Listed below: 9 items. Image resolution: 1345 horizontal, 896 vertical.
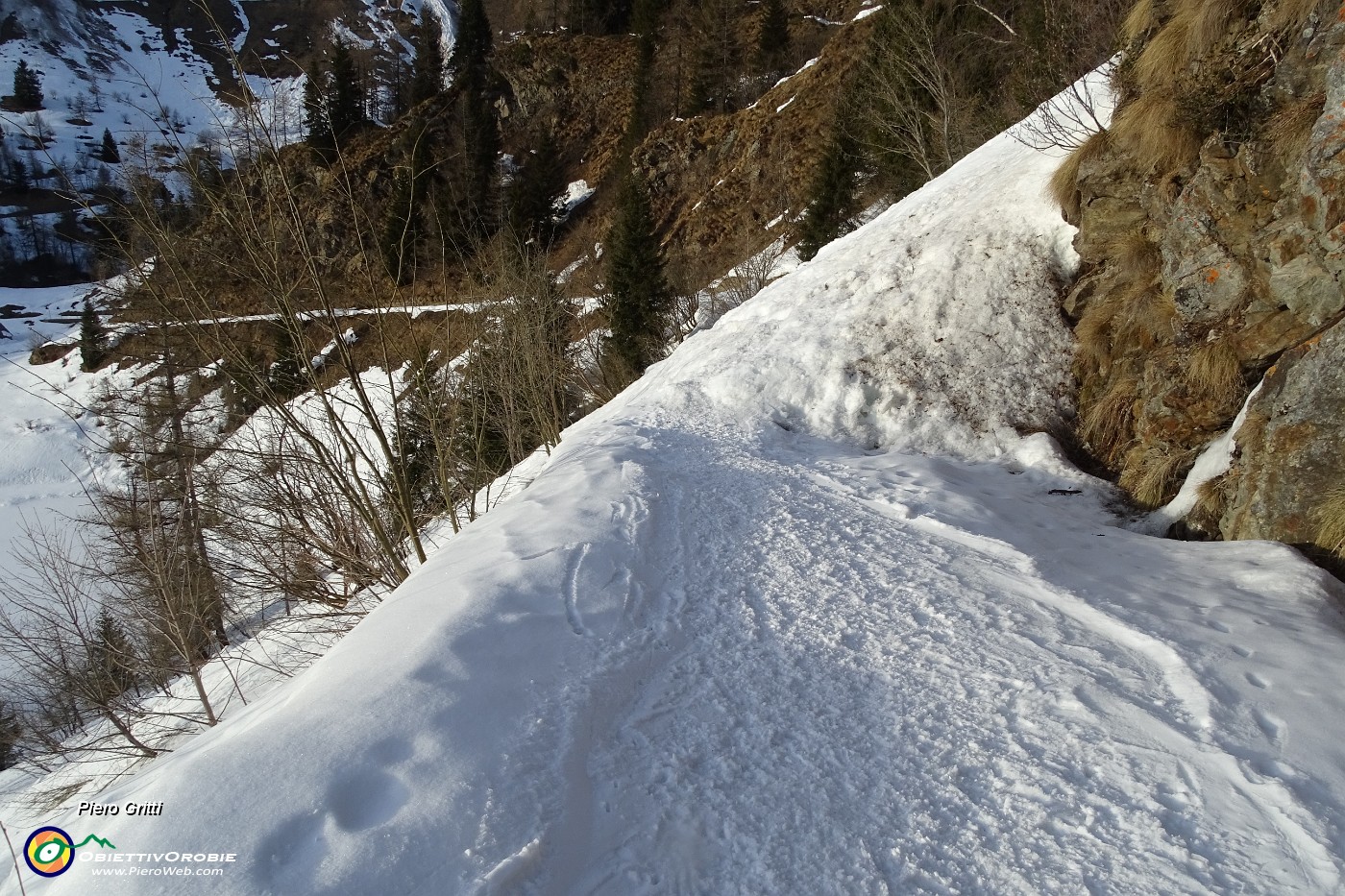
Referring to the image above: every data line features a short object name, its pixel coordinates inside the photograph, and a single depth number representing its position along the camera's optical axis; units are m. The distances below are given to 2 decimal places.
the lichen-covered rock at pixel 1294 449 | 4.00
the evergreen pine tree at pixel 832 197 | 21.20
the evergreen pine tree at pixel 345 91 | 42.14
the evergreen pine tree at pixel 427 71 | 49.62
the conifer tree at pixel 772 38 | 37.06
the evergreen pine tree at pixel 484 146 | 34.80
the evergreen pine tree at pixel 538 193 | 35.78
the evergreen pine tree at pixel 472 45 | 47.81
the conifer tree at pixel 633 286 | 22.73
